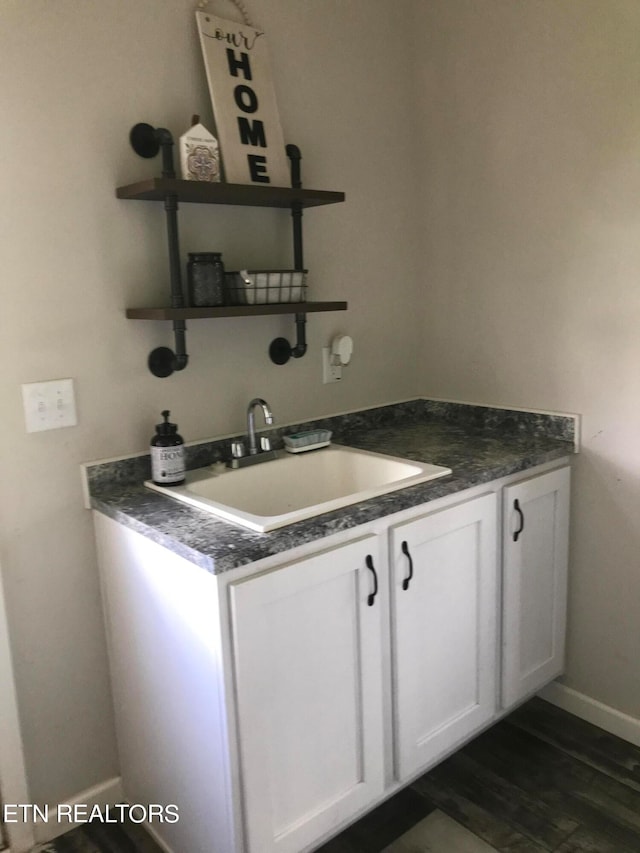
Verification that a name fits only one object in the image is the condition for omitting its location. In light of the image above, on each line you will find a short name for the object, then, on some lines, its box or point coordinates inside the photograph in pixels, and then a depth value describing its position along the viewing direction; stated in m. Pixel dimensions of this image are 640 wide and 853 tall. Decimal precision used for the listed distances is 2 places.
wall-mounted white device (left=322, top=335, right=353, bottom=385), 2.18
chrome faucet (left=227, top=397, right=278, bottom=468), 1.87
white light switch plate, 1.61
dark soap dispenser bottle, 1.72
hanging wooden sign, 1.78
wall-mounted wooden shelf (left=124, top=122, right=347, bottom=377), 1.62
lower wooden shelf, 1.64
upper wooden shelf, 1.58
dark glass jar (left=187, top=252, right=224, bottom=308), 1.73
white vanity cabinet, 1.38
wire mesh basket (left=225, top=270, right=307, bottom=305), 1.80
